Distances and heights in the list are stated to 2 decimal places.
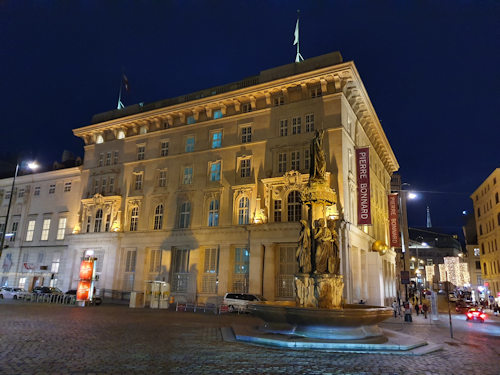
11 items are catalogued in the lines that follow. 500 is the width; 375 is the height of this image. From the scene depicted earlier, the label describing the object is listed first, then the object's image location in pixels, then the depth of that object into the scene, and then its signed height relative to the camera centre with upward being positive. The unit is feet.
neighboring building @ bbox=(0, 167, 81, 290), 150.61 +18.30
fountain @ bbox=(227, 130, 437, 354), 42.60 -3.55
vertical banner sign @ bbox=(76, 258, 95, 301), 101.96 -2.18
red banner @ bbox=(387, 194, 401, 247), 155.74 +25.86
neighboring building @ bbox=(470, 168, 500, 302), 172.04 +28.35
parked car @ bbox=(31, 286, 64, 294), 121.70 -6.09
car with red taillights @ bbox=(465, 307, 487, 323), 96.38 -7.42
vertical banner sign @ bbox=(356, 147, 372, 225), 106.22 +27.54
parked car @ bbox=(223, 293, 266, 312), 95.14 -5.52
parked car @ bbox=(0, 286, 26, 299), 130.62 -7.75
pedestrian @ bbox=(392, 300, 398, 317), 107.18 -6.78
